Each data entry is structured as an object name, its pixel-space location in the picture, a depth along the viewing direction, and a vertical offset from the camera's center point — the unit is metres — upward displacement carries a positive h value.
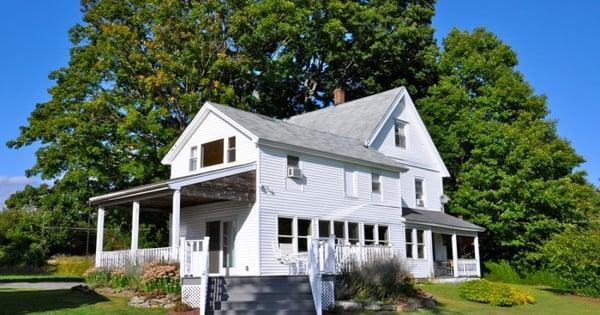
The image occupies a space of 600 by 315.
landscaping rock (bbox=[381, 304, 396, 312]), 16.66 -1.79
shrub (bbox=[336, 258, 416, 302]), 16.97 -1.07
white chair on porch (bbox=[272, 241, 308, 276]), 18.81 -0.43
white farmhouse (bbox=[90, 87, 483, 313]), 19.00 +1.82
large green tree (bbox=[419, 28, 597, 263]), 31.66 +5.57
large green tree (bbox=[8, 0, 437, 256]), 29.28 +9.85
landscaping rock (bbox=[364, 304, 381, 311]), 16.41 -1.74
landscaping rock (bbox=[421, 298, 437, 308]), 17.94 -1.79
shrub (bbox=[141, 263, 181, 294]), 16.25 -0.90
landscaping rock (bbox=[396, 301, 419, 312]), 16.88 -1.79
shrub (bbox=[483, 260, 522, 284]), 31.88 -1.58
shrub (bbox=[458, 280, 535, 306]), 20.03 -1.71
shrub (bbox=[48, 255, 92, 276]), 39.16 -1.18
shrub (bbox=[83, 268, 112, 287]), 18.86 -0.94
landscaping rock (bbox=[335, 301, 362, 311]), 16.00 -1.65
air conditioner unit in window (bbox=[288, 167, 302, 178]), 21.12 +2.81
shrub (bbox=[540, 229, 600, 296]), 23.69 -0.63
